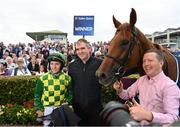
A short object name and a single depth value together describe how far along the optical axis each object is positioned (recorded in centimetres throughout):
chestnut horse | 159
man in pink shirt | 104
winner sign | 544
